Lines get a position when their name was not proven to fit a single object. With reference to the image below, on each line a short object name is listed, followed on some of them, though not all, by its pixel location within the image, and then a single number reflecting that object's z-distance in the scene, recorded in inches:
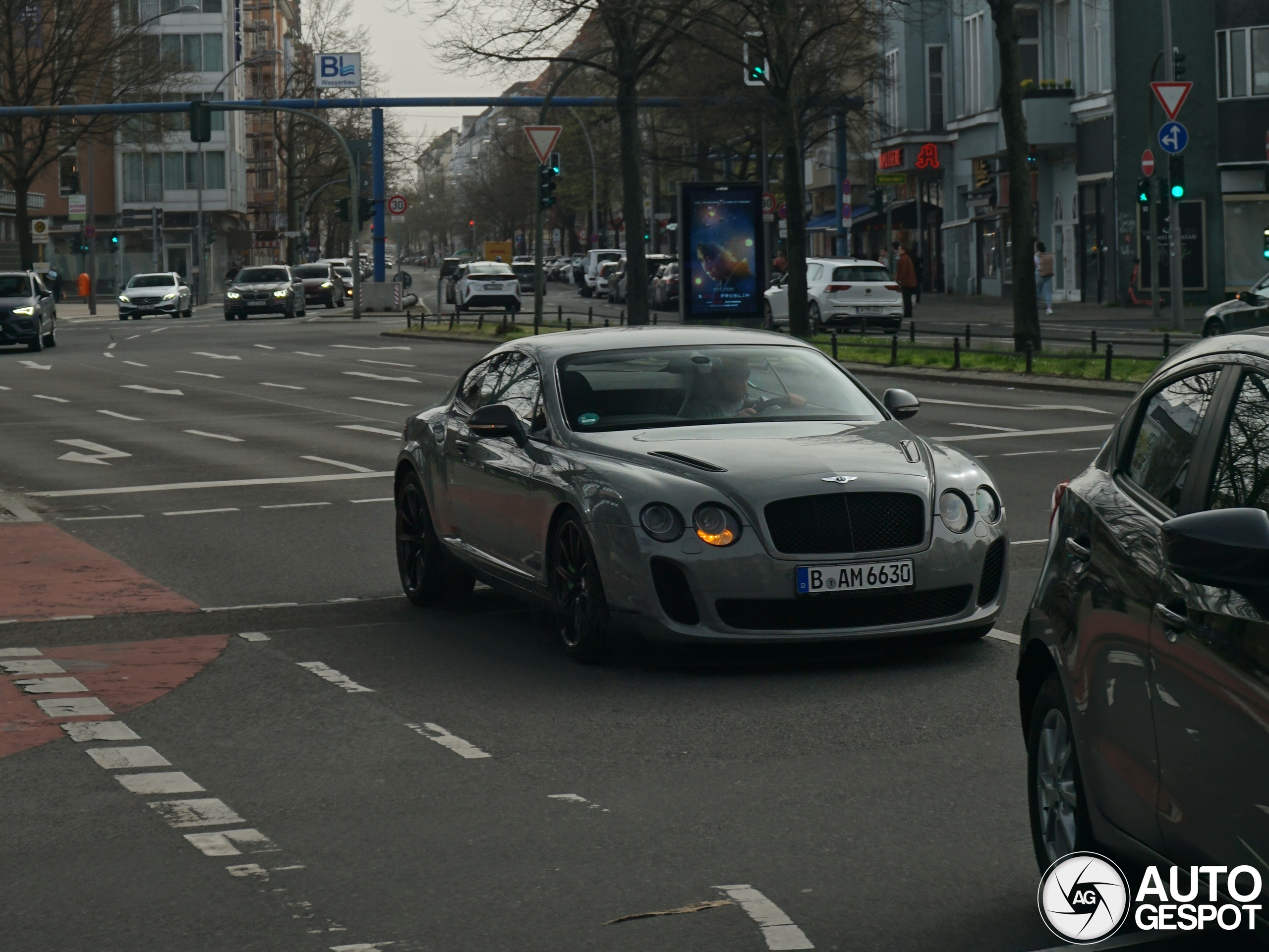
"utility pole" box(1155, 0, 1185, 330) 1393.9
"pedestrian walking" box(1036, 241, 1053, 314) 1856.5
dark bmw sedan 2456.9
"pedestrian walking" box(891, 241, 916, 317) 1859.0
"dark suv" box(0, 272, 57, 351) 1675.7
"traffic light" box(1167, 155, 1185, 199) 1439.5
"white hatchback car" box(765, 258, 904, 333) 1606.8
